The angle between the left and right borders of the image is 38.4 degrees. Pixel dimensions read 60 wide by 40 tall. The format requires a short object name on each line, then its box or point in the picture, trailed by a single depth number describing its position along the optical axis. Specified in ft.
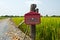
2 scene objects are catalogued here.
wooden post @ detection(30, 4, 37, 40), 8.15
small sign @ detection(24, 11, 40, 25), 7.77
